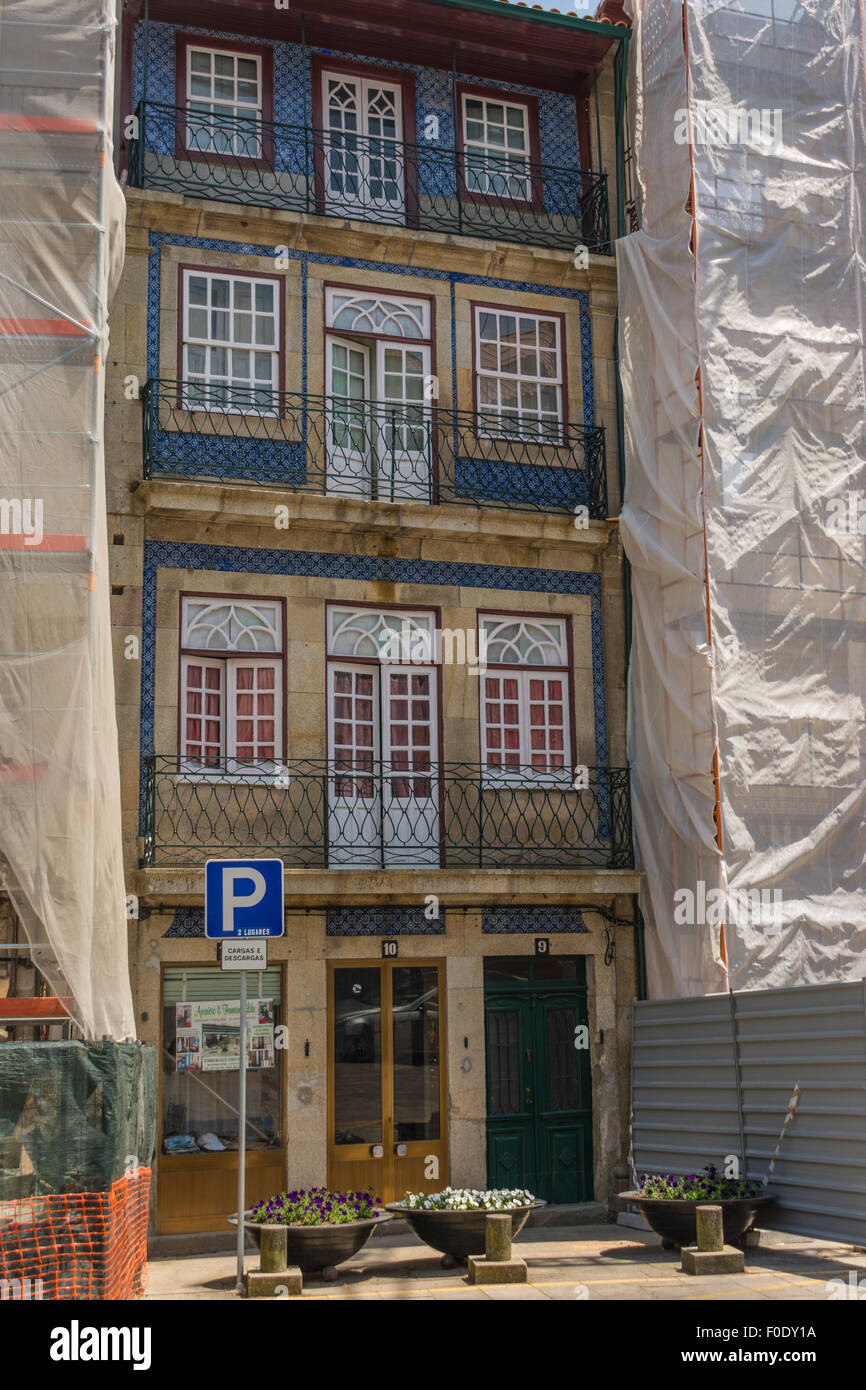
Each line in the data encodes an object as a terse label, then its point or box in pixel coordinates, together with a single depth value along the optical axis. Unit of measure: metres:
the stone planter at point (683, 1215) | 12.86
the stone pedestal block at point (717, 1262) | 12.13
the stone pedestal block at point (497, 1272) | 11.88
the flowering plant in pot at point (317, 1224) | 12.11
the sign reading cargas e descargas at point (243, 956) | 11.59
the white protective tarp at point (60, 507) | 11.98
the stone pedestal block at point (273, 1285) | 11.29
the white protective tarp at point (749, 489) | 15.65
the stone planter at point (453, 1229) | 12.47
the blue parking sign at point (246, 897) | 11.61
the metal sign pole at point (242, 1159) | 11.11
